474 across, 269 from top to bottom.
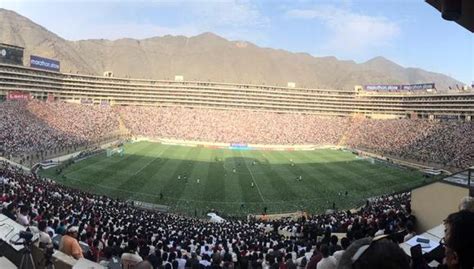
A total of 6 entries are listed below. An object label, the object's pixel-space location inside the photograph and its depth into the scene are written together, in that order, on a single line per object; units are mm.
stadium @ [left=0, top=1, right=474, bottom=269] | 13367
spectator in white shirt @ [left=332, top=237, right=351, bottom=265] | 10625
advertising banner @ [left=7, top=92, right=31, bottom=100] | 85231
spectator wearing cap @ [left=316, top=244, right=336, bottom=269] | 5493
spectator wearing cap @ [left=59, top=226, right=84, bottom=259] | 8242
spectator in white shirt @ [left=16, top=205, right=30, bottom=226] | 12911
